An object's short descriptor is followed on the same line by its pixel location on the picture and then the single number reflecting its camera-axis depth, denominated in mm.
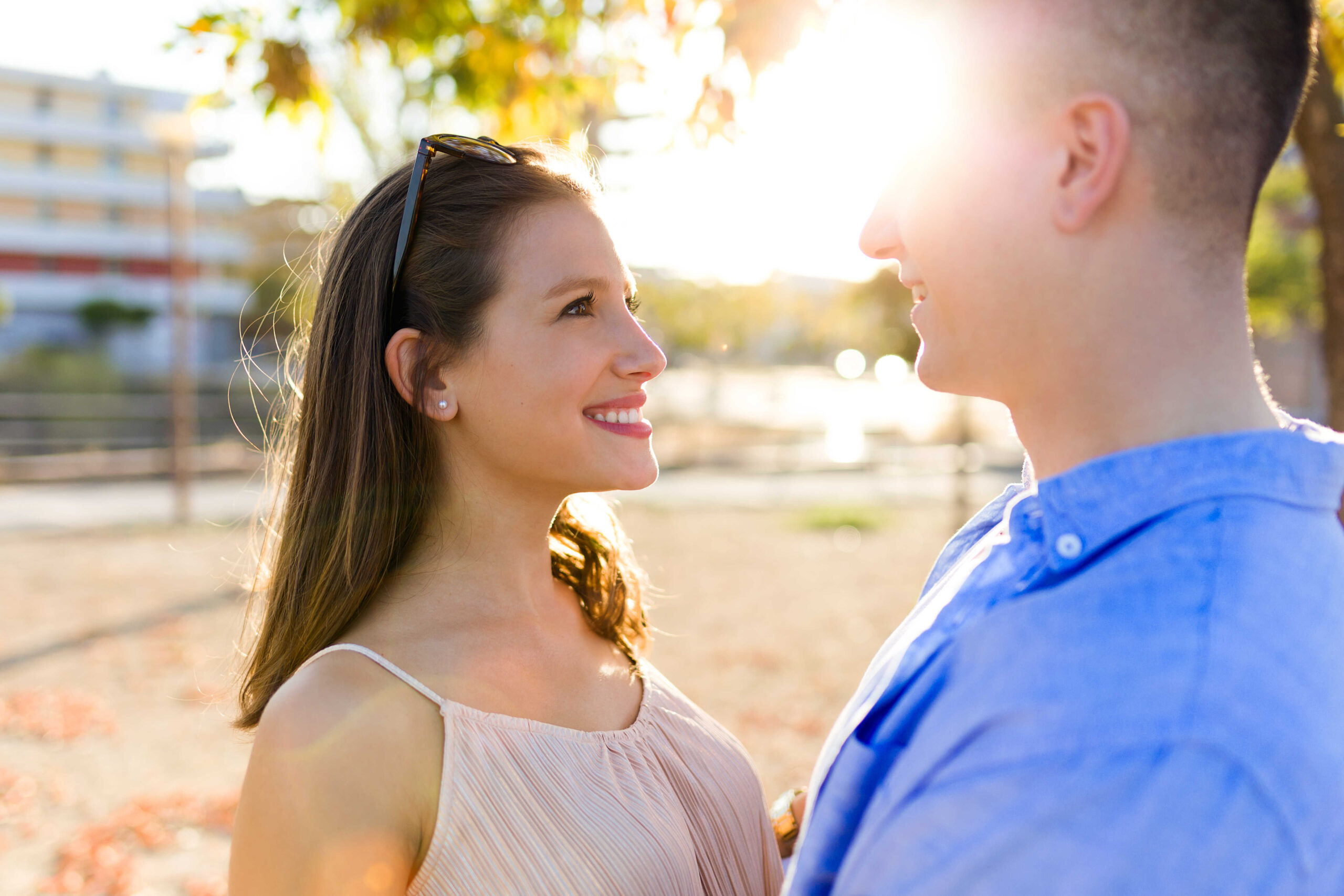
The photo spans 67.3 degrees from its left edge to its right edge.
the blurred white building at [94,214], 50656
